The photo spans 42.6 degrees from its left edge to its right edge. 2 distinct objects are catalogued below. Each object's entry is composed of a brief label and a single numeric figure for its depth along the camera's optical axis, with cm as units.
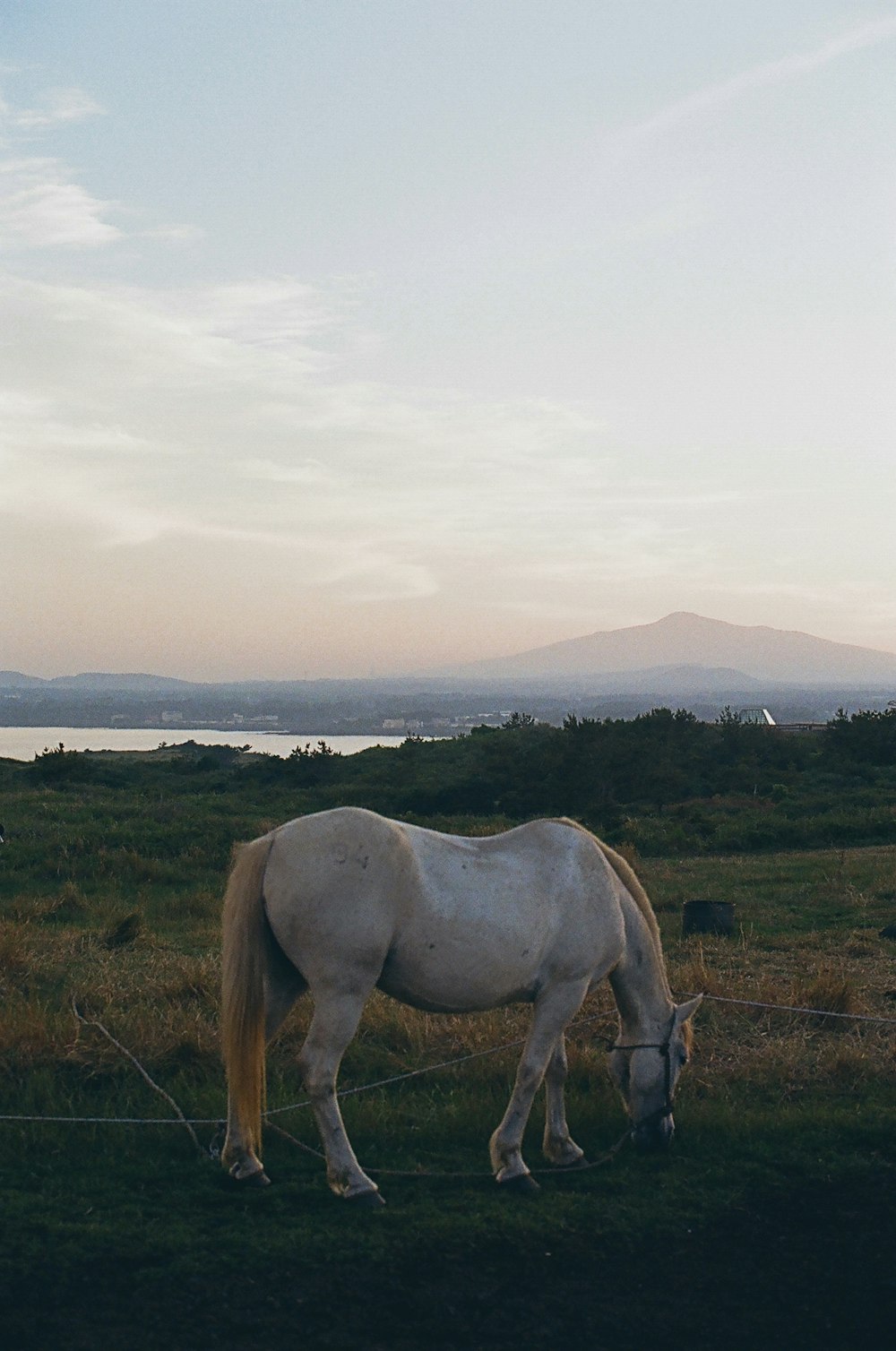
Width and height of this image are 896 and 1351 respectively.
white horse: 514
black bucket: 1204
